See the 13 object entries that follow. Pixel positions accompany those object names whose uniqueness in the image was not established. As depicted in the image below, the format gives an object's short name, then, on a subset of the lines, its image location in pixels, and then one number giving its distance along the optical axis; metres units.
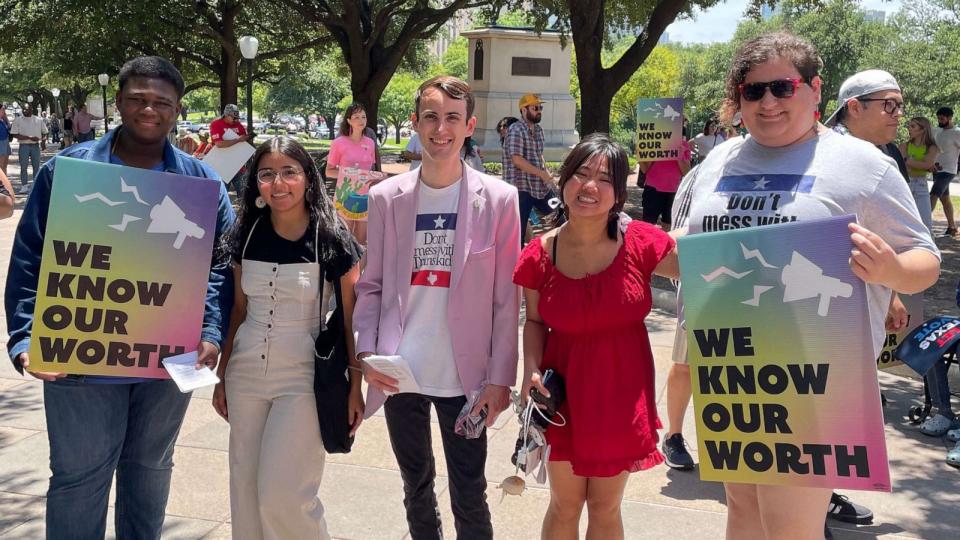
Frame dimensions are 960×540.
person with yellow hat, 9.45
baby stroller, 5.16
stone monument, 27.38
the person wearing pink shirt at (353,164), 9.09
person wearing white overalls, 3.20
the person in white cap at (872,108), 4.49
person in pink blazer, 3.17
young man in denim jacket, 3.01
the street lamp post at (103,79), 35.76
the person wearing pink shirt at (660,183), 11.07
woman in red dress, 2.99
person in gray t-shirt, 2.70
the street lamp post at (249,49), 20.63
